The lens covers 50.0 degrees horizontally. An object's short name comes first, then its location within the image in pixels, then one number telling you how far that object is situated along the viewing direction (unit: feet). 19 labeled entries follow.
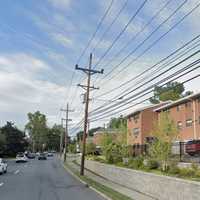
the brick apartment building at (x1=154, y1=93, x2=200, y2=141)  79.46
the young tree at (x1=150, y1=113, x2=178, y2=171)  36.46
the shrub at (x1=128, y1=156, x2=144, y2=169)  42.05
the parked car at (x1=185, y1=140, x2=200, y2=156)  44.40
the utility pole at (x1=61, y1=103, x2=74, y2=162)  138.87
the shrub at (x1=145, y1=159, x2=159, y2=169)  38.26
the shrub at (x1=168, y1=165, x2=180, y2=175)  31.64
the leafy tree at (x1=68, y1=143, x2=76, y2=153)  196.48
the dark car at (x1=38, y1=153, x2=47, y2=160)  144.67
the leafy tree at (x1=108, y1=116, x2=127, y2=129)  233.46
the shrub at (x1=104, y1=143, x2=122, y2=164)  56.41
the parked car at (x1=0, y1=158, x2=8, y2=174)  56.31
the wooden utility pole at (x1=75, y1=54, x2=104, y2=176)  59.76
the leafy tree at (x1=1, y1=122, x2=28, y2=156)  173.30
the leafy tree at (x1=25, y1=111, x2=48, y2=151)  280.06
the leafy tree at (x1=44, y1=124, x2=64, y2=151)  312.52
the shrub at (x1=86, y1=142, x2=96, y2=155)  110.51
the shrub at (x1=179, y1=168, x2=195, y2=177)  28.53
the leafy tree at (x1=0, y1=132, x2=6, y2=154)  143.16
